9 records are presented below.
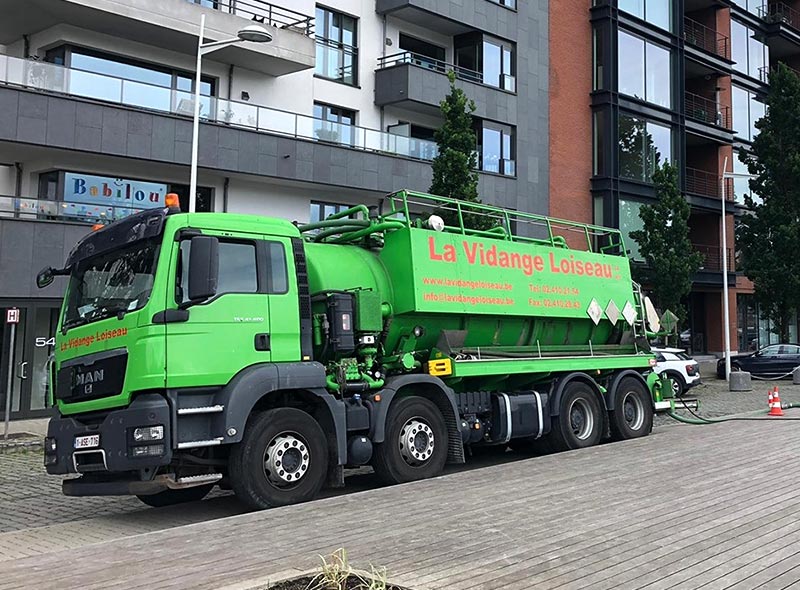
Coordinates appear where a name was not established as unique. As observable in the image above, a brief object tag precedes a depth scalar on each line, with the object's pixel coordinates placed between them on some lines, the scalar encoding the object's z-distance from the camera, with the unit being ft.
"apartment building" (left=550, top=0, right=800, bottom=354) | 106.32
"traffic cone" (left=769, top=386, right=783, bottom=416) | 55.40
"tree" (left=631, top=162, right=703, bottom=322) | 91.38
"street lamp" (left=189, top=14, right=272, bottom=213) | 48.26
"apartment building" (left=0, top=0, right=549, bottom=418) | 57.77
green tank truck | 26.89
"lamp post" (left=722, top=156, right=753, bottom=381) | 99.45
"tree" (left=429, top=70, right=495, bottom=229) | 65.46
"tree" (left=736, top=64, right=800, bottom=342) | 110.73
